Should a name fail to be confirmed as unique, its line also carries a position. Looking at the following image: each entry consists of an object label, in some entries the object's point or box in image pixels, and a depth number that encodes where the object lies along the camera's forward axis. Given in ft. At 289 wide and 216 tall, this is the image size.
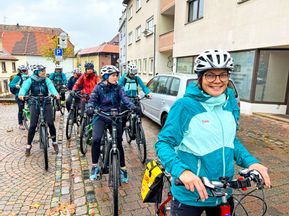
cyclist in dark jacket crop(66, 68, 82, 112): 26.48
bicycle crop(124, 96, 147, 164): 15.58
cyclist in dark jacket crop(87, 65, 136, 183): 11.96
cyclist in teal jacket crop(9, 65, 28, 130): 23.49
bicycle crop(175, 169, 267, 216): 4.71
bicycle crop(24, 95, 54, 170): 15.25
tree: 132.36
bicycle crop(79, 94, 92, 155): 16.19
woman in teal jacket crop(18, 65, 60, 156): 15.78
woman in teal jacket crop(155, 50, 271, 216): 5.29
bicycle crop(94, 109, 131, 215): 10.01
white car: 19.49
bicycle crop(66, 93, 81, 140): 20.62
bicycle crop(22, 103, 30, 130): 21.81
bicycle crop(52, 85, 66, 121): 30.27
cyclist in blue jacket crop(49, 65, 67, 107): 30.55
